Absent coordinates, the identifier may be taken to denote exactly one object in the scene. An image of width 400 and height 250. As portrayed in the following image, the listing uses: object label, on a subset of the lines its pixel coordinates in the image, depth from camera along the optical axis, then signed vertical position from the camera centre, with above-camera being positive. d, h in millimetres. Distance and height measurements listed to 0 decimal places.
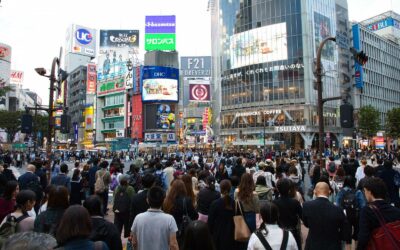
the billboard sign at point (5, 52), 75062 +20937
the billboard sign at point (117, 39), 106625 +33559
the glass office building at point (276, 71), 62969 +14189
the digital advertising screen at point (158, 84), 75375 +13392
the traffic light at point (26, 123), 13219 +814
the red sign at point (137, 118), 78062 +5983
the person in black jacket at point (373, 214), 3801 -845
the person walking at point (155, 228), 4309 -1114
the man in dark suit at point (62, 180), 8852 -966
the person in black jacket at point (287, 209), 5344 -1084
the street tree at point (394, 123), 56906 +3012
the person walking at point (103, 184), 9383 -1153
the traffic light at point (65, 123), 13711 +847
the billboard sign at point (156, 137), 75125 +1280
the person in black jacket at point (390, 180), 9102 -1074
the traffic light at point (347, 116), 10273 +779
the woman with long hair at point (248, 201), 5238 -947
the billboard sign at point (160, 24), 94062 +33551
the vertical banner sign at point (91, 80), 95062 +18125
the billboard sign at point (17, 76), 140638 +28728
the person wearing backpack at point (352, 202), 6551 -1220
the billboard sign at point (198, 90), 69250 +10834
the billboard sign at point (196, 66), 133875 +30656
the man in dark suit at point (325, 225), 4520 -1145
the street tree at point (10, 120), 60594 +4413
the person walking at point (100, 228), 3951 -1007
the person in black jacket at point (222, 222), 5148 -1241
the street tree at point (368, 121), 62500 +3653
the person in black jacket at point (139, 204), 5895 -1082
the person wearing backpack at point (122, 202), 7590 -1337
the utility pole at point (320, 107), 11025 +1161
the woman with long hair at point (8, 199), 5223 -880
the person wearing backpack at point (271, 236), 3658 -1048
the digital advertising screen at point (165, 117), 77000 +5908
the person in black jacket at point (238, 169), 11320 -927
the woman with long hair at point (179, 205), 5422 -1019
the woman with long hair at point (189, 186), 6324 -836
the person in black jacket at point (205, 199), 6078 -1043
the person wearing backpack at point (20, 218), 3997 -949
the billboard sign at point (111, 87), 86612 +15108
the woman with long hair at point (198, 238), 2992 -857
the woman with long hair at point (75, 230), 2928 -768
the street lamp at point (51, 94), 12555 +1980
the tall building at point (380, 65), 78188 +20040
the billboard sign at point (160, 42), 93750 +28316
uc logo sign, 132625 +43050
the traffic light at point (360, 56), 10977 +2782
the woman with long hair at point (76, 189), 9422 -1299
